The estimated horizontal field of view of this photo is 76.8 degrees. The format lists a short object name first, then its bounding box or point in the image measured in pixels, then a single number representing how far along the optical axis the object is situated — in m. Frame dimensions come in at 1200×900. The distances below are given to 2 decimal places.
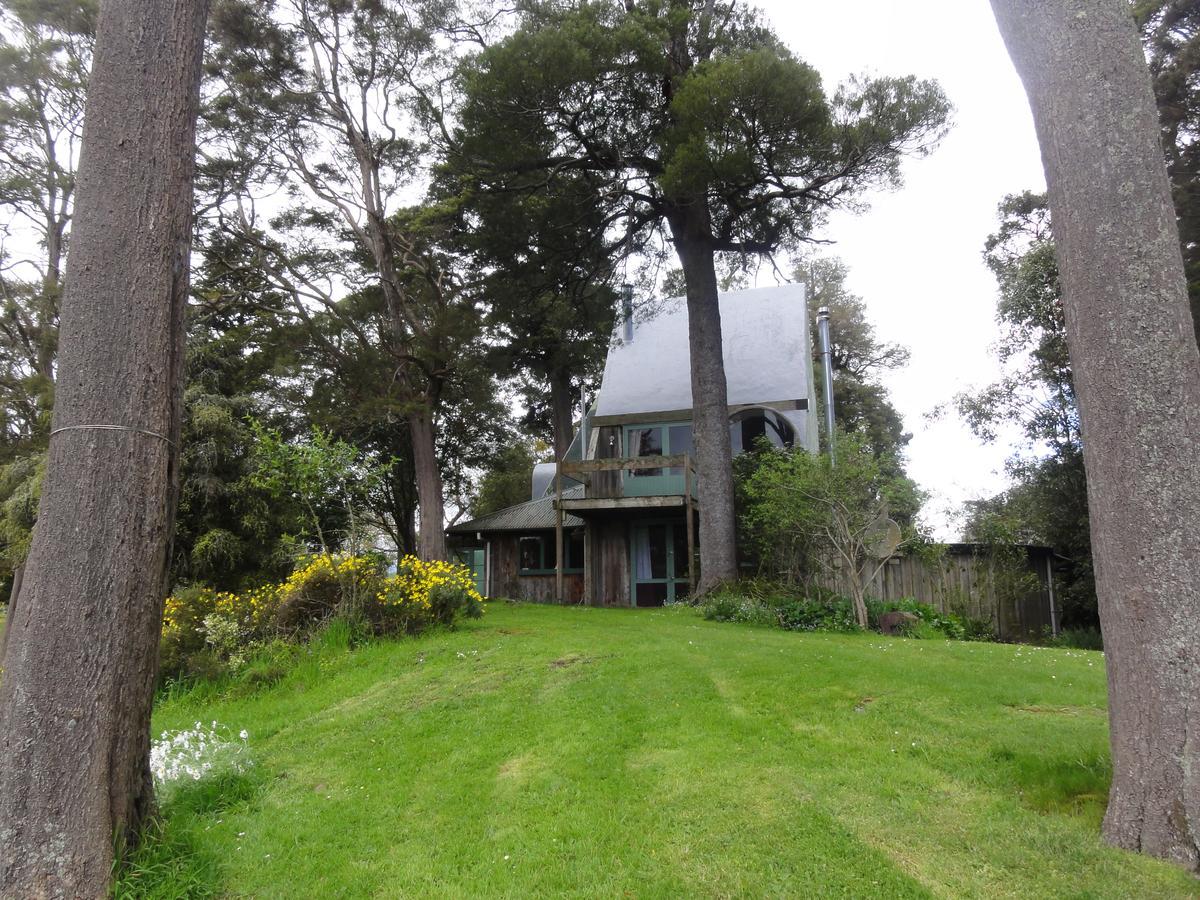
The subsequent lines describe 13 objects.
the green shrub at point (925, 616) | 12.86
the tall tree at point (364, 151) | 16.67
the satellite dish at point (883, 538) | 12.89
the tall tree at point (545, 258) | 15.99
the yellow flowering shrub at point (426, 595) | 9.80
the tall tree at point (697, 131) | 12.58
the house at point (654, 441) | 18.27
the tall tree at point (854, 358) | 32.50
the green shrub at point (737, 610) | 12.37
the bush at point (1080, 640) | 15.43
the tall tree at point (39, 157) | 15.13
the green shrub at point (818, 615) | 11.75
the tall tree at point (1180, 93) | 14.83
